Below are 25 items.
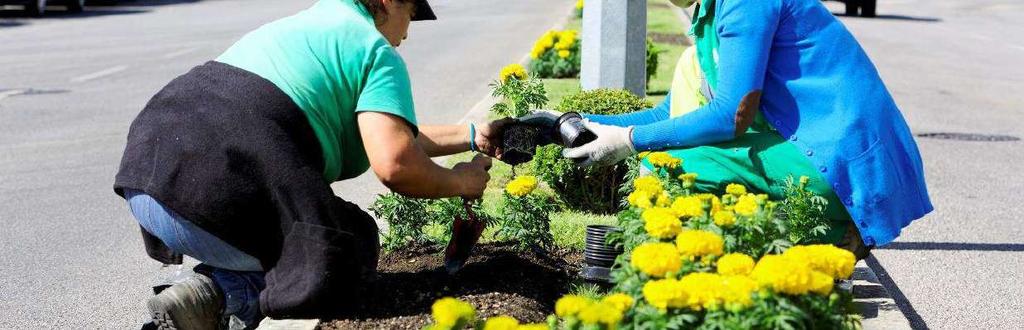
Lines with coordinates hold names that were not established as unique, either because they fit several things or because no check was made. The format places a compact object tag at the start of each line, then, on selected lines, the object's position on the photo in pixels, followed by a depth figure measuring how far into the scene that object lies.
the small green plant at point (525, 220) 4.84
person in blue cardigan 4.01
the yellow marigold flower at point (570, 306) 2.56
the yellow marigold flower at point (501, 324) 2.45
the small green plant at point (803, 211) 4.05
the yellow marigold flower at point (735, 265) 2.77
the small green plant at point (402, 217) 4.90
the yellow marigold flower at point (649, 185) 3.51
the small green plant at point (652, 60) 13.39
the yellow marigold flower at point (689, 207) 3.21
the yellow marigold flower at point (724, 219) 3.20
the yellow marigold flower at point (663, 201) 3.45
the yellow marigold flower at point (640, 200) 3.40
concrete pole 8.74
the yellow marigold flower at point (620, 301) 2.71
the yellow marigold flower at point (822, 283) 2.67
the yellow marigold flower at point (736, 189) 3.56
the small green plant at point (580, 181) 6.54
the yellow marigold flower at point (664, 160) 4.13
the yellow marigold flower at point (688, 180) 3.82
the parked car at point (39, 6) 26.51
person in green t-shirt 3.69
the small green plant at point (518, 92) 5.70
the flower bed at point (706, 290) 2.63
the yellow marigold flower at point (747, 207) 3.31
